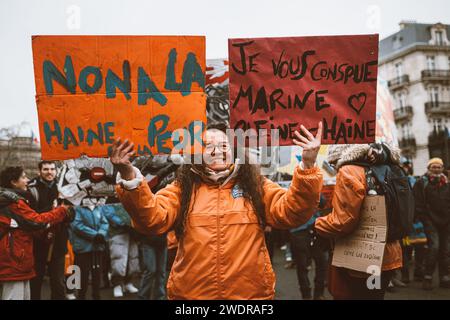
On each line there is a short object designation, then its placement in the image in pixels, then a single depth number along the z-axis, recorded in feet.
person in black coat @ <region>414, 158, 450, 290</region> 22.84
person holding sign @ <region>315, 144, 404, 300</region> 12.08
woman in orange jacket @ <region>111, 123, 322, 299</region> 8.63
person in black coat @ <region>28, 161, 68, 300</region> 19.36
